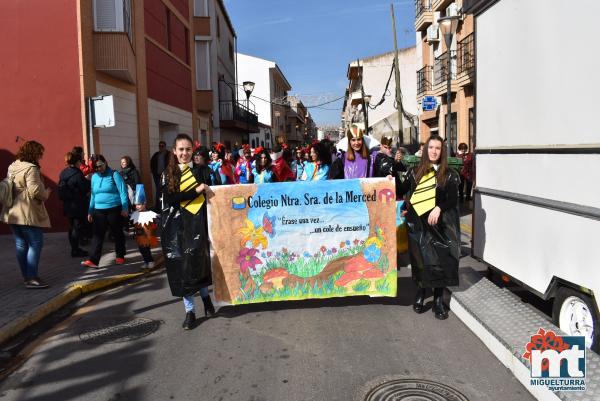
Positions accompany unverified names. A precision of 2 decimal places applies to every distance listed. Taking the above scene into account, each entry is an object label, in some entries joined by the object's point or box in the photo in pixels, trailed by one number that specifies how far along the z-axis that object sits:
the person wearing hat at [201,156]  6.78
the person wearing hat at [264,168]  8.23
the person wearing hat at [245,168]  11.97
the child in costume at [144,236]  6.74
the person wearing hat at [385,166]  5.69
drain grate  4.83
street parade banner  5.07
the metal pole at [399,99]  23.58
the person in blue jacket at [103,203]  7.59
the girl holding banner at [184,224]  4.89
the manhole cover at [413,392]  3.42
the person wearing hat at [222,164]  10.80
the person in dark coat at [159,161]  11.77
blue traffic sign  17.06
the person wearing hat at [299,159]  13.50
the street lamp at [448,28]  12.48
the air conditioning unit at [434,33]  23.12
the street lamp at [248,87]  21.16
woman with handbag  6.28
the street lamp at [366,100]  34.46
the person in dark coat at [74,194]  8.55
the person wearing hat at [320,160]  6.97
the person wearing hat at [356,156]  5.95
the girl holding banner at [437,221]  4.90
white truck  3.67
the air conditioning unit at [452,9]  18.93
